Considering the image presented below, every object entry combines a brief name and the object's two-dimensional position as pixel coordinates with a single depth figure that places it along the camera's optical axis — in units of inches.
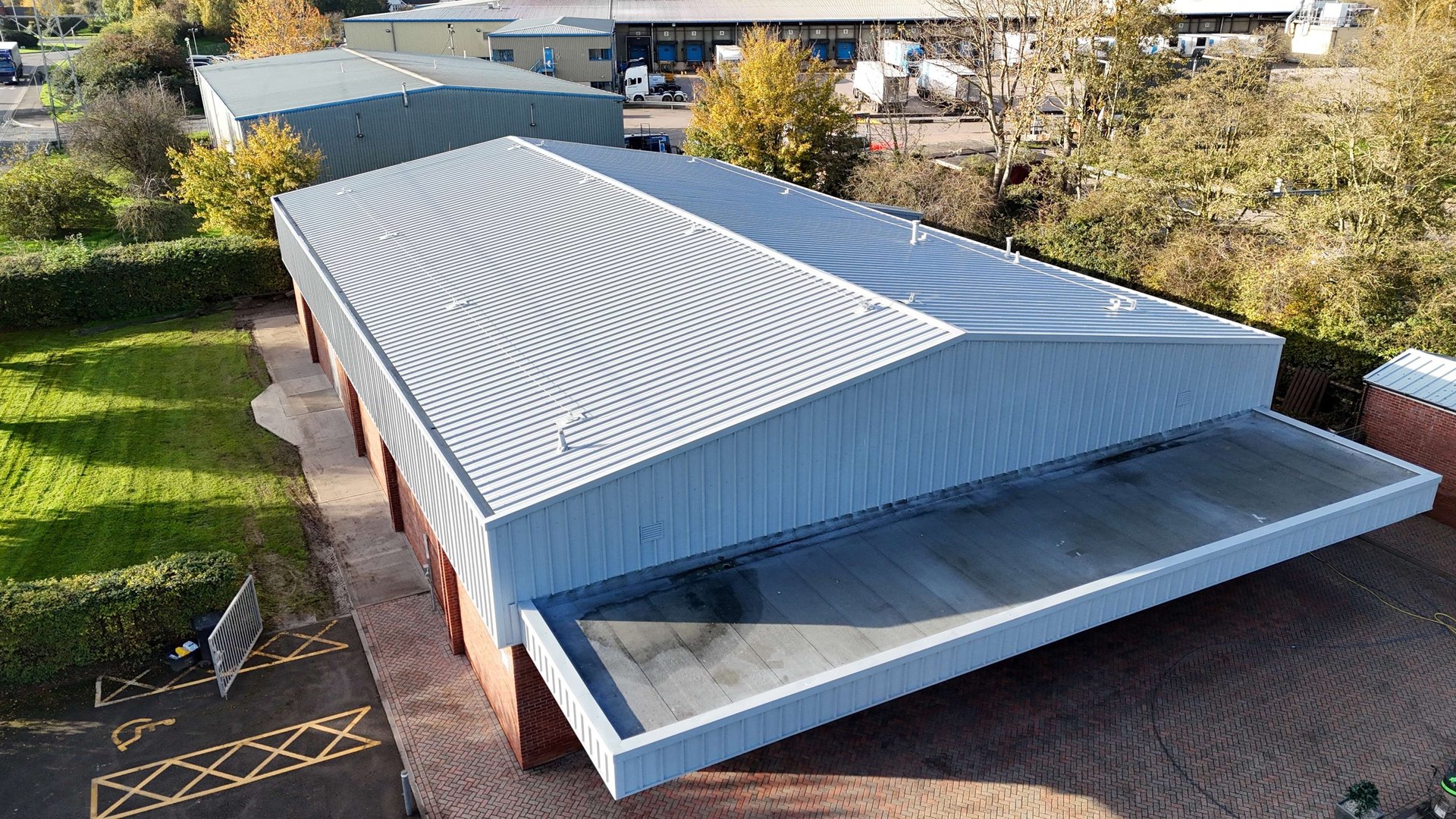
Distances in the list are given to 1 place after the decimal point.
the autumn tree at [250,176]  1469.0
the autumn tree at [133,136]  1870.1
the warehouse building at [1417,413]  895.7
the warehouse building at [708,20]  3078.2
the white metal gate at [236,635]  704.4
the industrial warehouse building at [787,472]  553.0
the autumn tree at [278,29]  2659.9
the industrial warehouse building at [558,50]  2743.6
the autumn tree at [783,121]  1679.4
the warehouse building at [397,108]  1643.7
